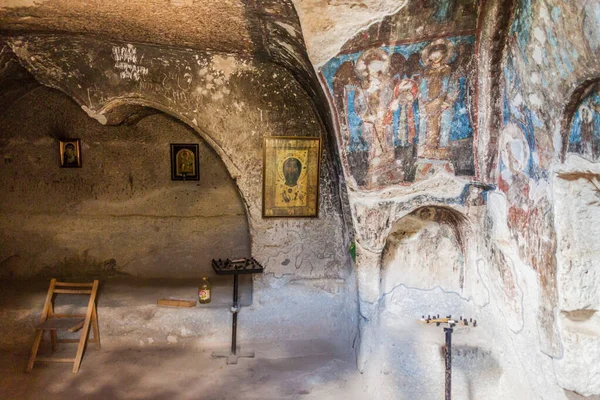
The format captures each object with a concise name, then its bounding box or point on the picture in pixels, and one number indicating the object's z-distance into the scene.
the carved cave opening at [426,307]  4.03
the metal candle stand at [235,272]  4.59
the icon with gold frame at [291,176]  5.00
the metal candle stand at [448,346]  3.52
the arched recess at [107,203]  5.85
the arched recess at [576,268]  3.01
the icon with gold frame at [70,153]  5.85
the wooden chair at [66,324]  4.58
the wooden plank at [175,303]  5.03
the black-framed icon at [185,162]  5.99
